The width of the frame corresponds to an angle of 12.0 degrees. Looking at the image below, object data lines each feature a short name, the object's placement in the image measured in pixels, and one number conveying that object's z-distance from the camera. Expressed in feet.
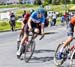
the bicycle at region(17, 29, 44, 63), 35.65
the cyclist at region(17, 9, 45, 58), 35.65
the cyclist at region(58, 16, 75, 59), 30.58
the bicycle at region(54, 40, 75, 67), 31.07
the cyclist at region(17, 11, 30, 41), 39.60
